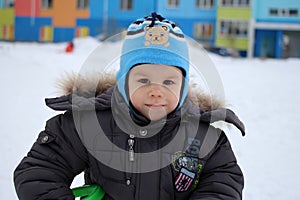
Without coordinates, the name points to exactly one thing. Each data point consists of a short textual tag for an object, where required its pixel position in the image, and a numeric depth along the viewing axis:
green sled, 1.75
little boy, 1.70
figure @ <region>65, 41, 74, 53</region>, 17.27
